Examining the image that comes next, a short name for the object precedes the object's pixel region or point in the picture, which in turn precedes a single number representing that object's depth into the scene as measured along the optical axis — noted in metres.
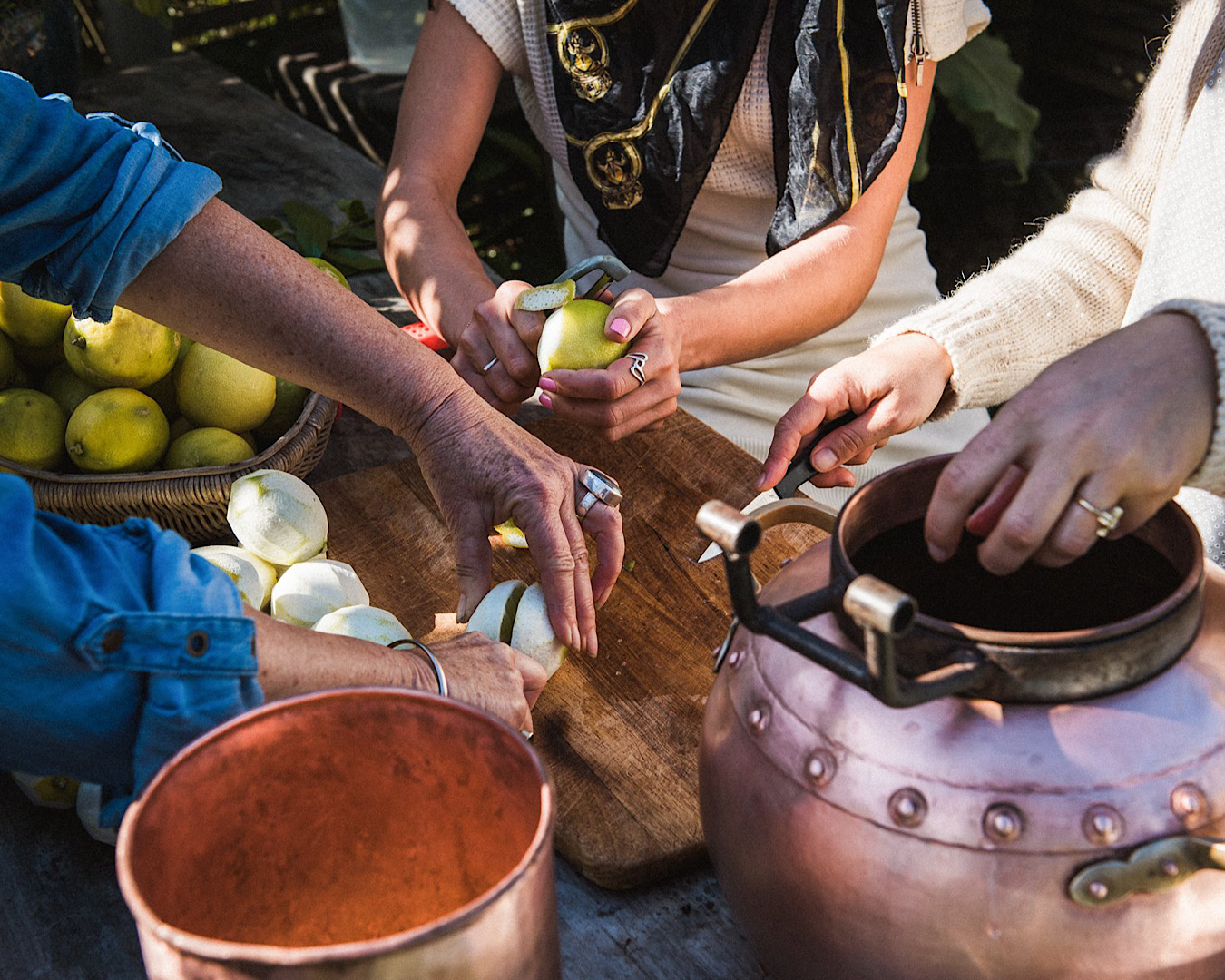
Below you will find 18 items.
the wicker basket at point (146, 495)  1.37
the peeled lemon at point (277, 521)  1.30
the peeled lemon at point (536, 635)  1.20
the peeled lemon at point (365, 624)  1.12
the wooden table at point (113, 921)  0.92
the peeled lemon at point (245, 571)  1.24
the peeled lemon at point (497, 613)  1.21
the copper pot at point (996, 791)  0.63
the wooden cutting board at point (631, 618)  1.06
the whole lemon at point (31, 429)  1.42
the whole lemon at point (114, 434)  1.41
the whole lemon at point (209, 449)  1.45
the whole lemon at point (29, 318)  1.51
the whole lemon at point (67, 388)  1.53
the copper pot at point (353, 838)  0.56
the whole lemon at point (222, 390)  1.48
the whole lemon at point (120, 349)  1.42
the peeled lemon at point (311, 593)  1.20
